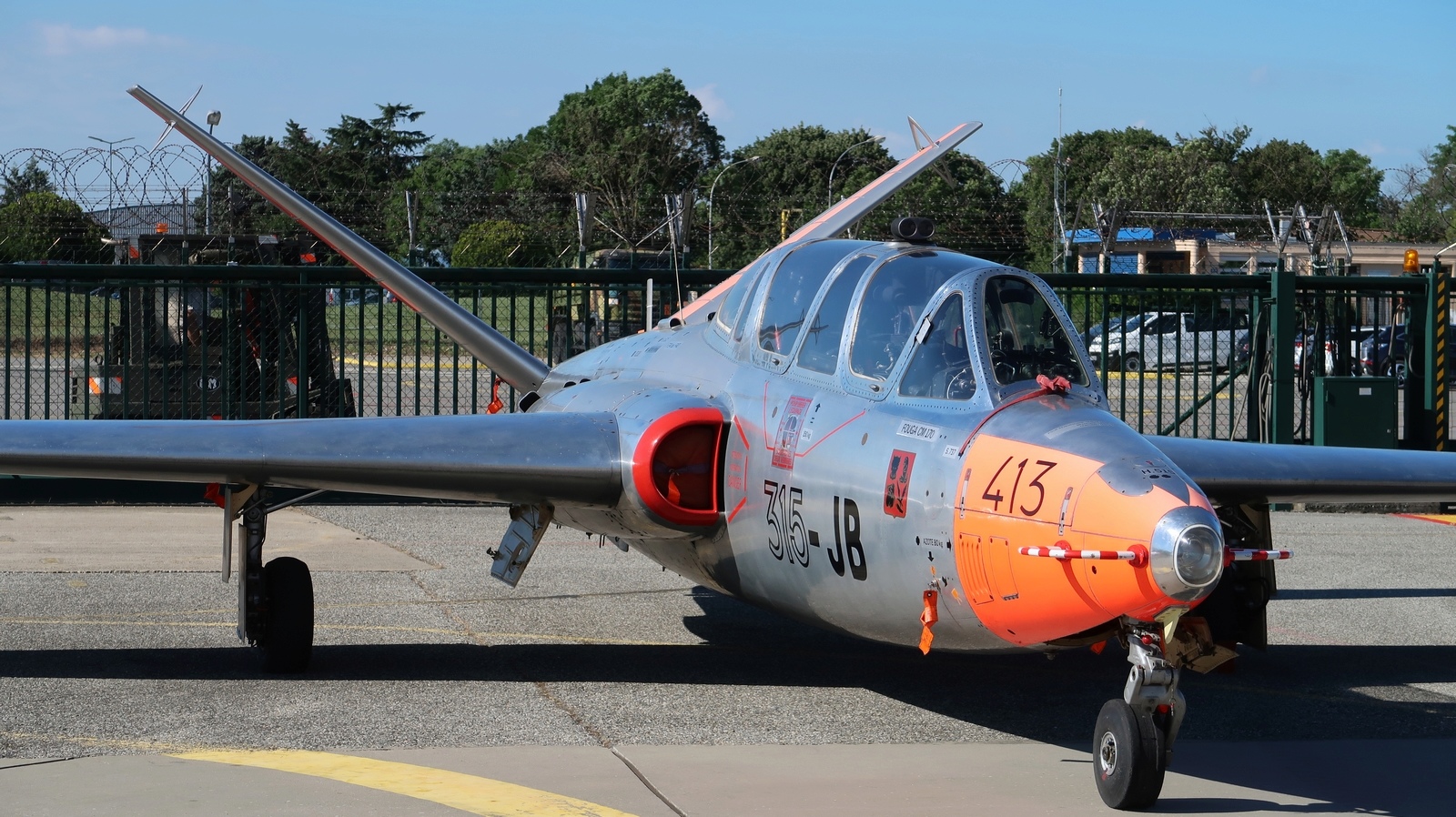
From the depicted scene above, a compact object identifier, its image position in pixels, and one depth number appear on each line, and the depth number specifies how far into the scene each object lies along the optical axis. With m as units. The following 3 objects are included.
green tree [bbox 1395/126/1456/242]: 85.49
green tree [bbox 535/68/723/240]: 77.94
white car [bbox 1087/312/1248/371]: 30.48
